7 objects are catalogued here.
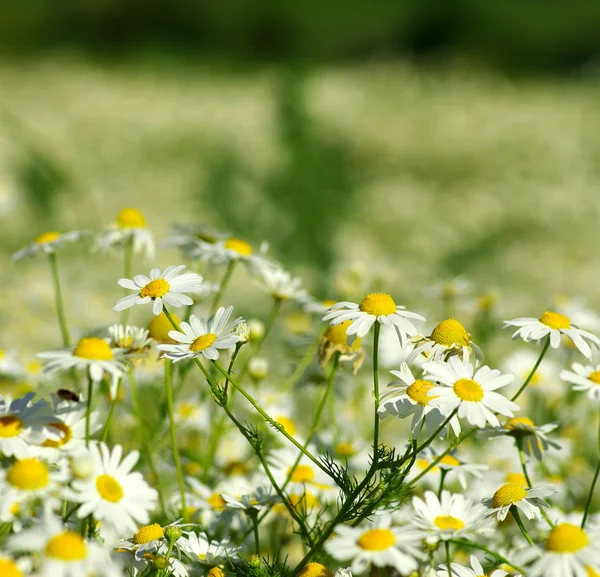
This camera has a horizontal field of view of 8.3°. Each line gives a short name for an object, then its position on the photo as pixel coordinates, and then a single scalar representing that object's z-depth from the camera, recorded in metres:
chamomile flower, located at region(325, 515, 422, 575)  1.02
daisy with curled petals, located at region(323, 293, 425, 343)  1.06
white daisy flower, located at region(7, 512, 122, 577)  1.00
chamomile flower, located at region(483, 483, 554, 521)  1.06
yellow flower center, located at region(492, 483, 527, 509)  1.06
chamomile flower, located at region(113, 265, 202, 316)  1.07
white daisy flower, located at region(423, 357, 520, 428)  1.04
